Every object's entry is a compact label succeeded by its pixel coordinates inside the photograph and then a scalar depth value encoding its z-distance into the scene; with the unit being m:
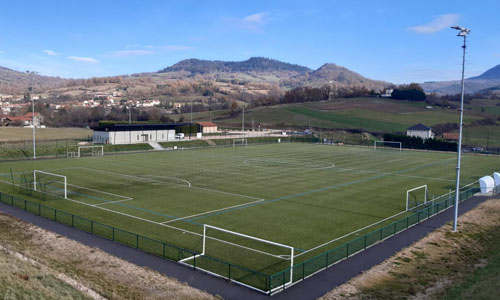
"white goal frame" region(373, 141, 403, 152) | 87.04
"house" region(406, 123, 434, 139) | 95.88
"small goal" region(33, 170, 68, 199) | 38.22
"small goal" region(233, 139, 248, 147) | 93.05
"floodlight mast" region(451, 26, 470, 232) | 25.69
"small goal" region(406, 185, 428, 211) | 35.41
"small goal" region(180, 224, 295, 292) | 21.64
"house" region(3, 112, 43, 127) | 128.75
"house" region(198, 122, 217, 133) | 112.51
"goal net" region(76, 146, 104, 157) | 68.77
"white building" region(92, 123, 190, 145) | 78.62
